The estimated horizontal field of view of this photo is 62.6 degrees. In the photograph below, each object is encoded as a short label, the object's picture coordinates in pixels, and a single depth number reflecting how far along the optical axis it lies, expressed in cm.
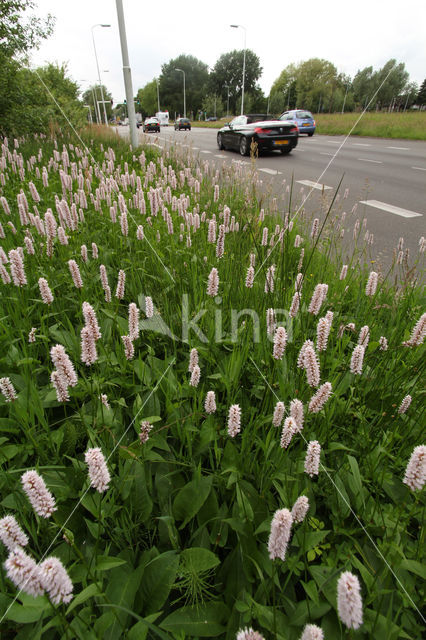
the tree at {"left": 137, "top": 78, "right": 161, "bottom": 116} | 10056
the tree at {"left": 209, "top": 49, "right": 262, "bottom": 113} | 8562
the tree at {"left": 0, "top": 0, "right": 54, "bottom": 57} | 759
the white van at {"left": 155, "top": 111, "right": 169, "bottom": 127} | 5264
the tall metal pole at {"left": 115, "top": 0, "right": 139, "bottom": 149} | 786
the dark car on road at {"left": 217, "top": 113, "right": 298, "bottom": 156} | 1329
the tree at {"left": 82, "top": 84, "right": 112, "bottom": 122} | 6514
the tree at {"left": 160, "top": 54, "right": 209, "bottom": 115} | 9452
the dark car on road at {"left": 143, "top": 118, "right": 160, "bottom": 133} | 4007
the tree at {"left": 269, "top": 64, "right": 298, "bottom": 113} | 6095
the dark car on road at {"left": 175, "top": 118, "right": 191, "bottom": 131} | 4219
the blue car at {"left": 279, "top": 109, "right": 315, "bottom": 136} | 2220
